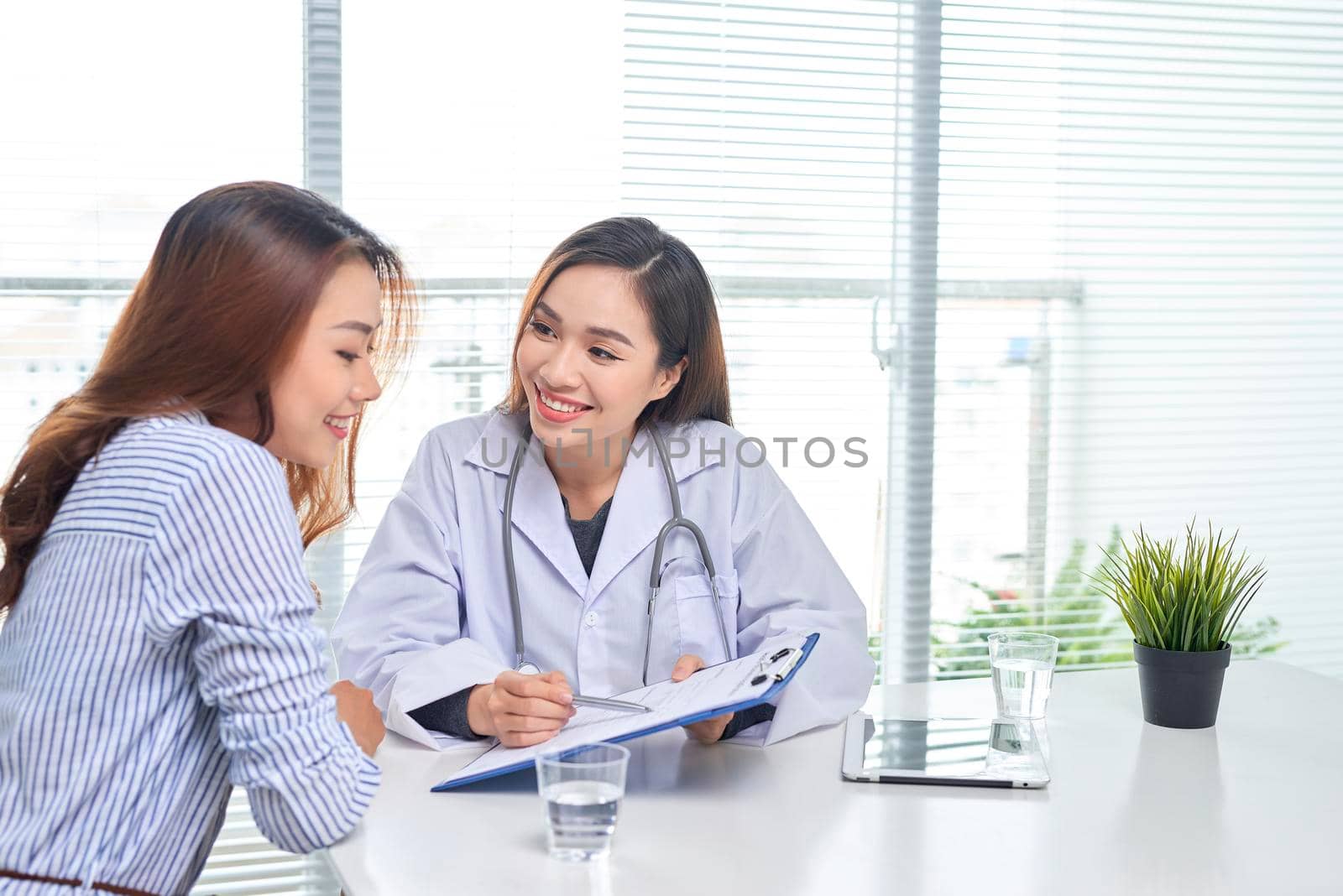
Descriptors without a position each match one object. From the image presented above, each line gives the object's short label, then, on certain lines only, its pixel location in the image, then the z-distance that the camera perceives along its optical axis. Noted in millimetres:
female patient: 972
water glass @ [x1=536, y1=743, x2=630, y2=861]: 1034
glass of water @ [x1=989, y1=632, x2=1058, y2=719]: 1488
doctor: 1562
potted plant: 1495
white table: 1025
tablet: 1265
